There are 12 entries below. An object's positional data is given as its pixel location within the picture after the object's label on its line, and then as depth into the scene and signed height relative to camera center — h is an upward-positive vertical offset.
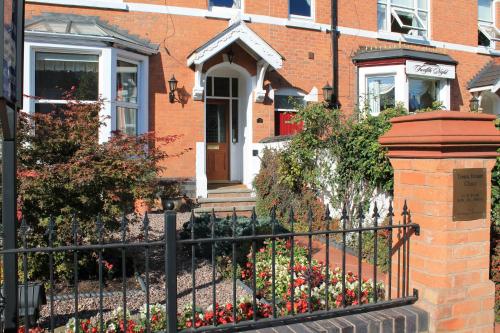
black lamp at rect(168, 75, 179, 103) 10.45 +1.87
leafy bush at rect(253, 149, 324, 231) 8.32 -0.57
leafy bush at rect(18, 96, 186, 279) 4.41 -0.10
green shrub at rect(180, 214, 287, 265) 5.81 -0.88
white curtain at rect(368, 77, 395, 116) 12.48 +2.23
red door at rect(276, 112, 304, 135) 11.97 +1.13
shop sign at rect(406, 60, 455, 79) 12.14 +2.73
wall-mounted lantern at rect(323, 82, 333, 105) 11.75 +1.97
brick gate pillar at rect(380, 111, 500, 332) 3.26 -0.32
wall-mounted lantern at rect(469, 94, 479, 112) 13.22 +1.92
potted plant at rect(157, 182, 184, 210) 5.22 -0.26
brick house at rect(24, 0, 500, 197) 9.33 +2.55
